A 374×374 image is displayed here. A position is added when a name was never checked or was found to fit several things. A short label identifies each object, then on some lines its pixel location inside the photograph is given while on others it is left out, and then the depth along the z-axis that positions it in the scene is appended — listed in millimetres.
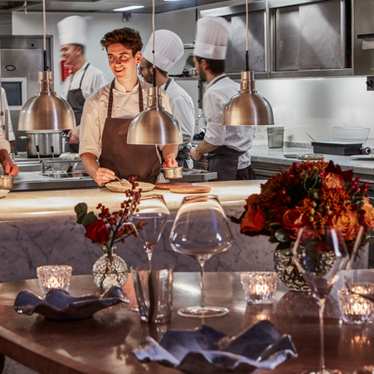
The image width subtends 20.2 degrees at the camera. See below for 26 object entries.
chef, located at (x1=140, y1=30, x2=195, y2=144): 7531
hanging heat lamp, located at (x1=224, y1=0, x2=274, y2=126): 4512
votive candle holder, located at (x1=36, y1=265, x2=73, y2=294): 2953
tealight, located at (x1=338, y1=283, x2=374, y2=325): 2542
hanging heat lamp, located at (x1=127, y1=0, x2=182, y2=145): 4020
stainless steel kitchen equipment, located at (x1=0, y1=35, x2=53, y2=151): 10539
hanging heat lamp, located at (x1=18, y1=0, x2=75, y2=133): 4371
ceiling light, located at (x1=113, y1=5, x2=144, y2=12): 9086
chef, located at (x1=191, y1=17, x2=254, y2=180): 7156
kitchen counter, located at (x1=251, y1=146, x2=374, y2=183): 6797
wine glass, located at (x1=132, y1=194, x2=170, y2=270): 2713
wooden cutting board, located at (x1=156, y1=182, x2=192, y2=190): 5016
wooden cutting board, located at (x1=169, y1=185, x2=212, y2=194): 4875
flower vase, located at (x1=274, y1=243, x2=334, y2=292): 2867
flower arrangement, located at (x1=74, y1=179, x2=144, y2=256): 2912
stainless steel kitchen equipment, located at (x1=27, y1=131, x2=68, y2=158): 8273
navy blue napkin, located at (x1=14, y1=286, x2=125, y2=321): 2562
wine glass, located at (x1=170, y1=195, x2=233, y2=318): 2590
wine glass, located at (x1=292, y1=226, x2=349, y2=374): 2174
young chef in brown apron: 5492
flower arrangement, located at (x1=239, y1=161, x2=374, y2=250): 2705
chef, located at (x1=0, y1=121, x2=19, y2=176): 5340
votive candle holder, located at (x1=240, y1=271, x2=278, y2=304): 2814
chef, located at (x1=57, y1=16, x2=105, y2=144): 8555
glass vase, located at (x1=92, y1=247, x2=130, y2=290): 3018
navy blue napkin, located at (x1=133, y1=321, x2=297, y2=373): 1985
